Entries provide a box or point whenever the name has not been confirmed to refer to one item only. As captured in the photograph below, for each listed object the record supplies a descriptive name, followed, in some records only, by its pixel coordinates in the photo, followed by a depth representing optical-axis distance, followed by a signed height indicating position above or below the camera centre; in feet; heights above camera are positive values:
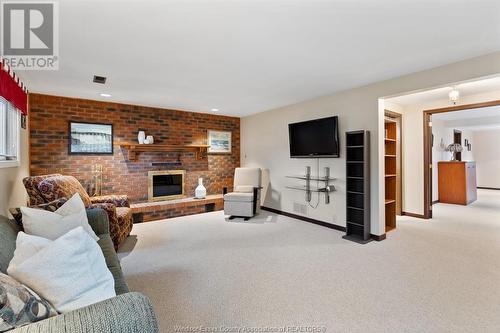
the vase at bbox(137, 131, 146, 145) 15.78 +2.07
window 9.57 +1.51
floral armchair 9.36 -1.02
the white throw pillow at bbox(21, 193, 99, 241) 5.51 -1.23
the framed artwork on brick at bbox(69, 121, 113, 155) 14.08 +1.86
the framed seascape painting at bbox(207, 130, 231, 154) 19.30 +2.17
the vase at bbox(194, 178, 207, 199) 17.56 -1.58
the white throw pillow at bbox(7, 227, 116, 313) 3.41 -1.48
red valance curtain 7.87 +2.93
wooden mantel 15.61 +1.43
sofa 2.74 -1.74
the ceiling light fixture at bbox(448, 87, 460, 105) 11.78 +3.46
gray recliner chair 15.62 -1.70
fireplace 16.52 -1.06
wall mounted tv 13.30 +1.76
